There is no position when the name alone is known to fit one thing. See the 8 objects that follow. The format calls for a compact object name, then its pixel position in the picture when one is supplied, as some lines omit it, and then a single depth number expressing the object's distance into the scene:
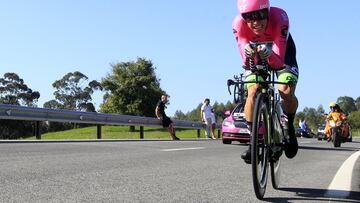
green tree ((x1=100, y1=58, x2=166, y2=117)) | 87.00
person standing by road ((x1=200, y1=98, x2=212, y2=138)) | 24.12
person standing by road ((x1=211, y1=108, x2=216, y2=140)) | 24.54
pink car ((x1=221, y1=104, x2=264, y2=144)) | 15.48
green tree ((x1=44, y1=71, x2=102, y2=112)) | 109.88
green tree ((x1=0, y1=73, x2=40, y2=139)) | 90.06
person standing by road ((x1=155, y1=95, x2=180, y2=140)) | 20.67
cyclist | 4.91
